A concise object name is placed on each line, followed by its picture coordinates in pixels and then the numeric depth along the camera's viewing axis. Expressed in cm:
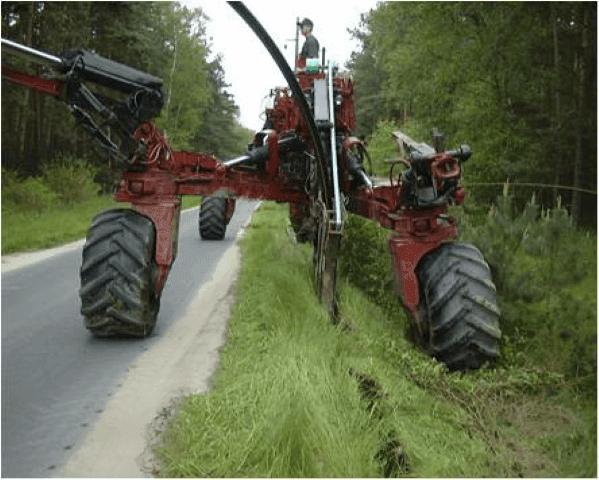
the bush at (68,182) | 2053
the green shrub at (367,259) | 700
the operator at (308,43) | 823
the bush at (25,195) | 1794
